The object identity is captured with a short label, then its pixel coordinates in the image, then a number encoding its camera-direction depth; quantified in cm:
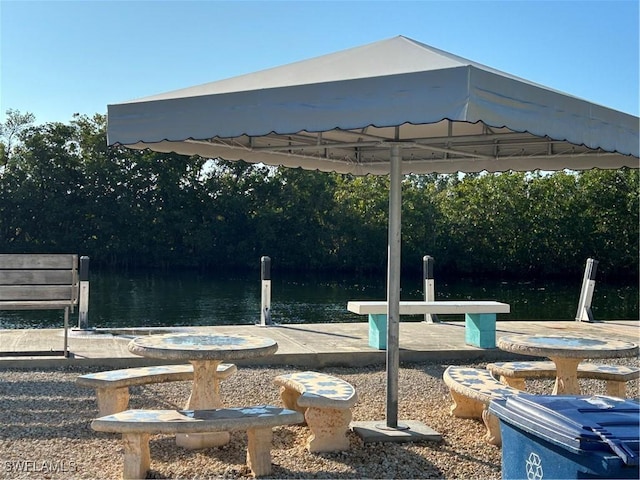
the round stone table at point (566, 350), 450
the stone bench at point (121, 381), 456
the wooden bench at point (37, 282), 649
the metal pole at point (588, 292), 1073
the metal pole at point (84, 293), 893
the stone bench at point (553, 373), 514
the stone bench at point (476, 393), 434
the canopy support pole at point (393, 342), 446
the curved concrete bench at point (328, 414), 406
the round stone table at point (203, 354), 400
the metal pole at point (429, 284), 1039
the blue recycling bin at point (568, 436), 247
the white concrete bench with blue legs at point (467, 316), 748
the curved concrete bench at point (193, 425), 355
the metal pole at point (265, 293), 948
